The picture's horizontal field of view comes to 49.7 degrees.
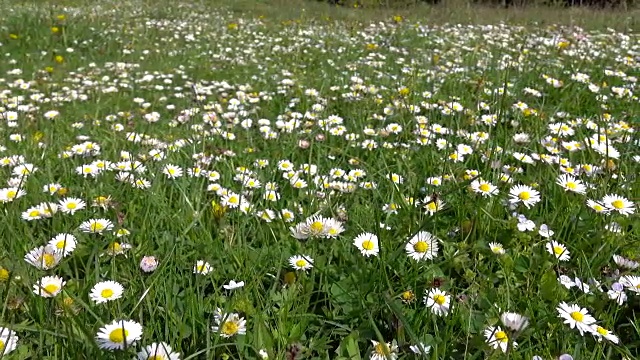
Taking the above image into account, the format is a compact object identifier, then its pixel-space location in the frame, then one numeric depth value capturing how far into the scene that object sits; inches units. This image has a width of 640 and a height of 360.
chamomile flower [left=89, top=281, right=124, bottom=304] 17.9
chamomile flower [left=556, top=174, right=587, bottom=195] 23.3
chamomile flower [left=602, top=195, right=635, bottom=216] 21.4
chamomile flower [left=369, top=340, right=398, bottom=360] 17.0
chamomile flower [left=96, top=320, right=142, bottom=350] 16.3
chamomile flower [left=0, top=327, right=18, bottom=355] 16.3
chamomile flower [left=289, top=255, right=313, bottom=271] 19.9
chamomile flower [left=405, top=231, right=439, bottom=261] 20.0
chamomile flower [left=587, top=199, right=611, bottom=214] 21.5
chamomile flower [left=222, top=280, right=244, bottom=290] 18.2
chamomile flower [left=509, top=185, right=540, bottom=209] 22.2
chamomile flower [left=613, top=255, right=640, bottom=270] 19.3
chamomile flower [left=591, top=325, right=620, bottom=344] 17.1
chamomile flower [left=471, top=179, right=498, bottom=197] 22.9
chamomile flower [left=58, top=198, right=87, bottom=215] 22.7
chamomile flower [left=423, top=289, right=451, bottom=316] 18.3
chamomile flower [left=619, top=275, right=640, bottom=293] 18.4
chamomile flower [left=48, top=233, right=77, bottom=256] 19.6
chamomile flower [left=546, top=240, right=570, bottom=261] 20.2
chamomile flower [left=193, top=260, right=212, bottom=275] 19.1
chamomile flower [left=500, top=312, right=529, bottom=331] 16.7
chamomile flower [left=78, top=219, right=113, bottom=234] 21.1
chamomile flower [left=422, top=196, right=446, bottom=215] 21.8
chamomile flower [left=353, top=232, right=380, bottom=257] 20.2
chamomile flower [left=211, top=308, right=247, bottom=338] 17.4
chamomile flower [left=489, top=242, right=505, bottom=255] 20.6
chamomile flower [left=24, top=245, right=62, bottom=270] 18.5
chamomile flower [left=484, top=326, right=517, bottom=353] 16.9
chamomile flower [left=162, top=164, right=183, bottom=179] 26.4
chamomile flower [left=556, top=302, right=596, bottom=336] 17.1
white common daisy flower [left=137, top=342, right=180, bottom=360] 16.3
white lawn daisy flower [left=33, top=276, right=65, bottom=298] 17.7
